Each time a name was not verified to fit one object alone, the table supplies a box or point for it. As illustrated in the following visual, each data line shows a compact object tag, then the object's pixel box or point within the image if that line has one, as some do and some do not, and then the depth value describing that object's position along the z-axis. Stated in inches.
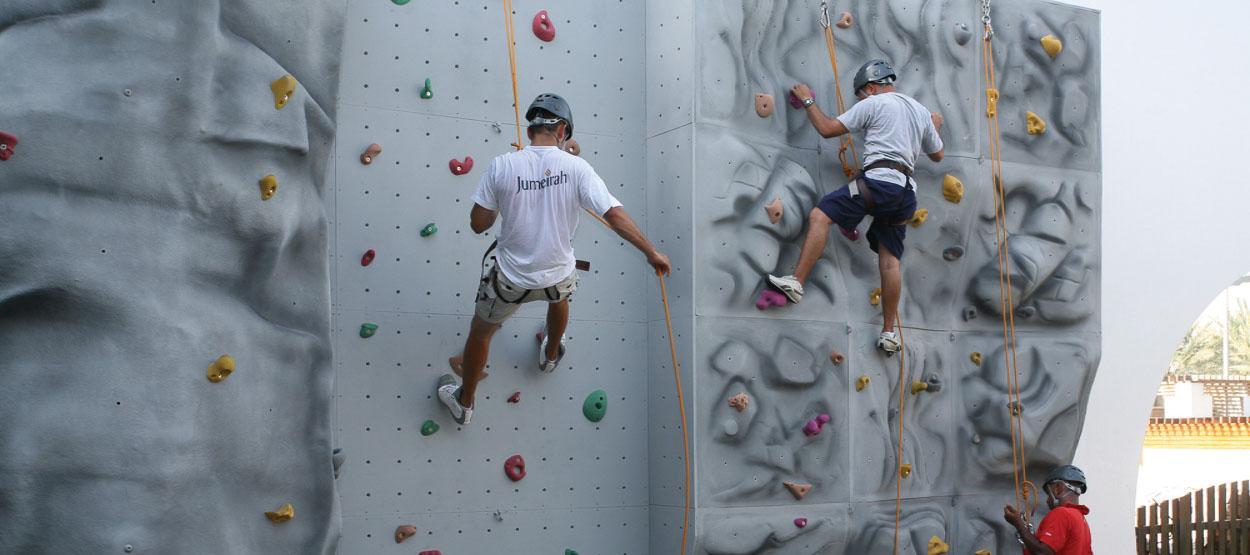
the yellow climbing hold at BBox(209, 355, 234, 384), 148.3
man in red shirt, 213.6
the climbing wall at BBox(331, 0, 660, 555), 189.2
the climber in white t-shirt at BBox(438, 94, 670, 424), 175.6
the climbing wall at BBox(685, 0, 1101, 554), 206.5
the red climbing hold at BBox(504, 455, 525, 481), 198.1
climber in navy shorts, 211.8
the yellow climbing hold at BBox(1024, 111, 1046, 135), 247.9
